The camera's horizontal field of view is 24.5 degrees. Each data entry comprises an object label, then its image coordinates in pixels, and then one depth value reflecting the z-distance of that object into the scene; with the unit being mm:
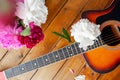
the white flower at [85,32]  915
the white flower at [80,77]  1120
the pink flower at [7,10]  644
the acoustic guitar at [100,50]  979
